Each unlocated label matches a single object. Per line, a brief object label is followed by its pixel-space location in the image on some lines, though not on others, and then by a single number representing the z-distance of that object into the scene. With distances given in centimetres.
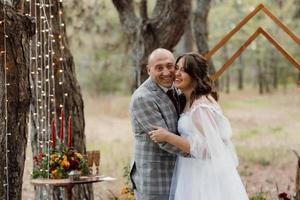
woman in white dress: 454
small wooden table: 509
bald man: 464
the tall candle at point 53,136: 537
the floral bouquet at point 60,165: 530
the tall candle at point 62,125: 532
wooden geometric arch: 667
